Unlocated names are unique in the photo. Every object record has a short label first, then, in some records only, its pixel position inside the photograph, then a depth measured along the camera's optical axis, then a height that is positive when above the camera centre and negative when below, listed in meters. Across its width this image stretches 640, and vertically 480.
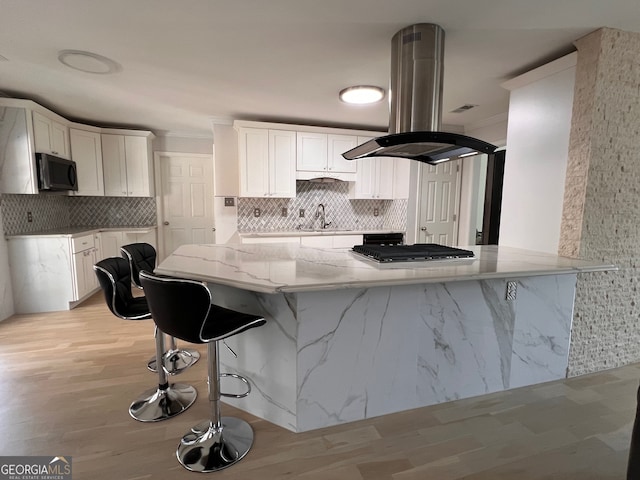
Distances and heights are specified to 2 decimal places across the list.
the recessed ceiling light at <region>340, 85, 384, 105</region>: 3.02 +1.10
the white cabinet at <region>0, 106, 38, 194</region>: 3.39 +0.55
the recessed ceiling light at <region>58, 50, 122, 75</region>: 2.42 +1.14
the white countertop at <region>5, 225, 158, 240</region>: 3.60 -0.33
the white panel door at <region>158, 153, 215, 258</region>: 5.23 +0.12
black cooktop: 2.07 -0.30
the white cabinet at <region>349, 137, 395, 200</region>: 4.69 +0.42
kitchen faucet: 4.90 -0.10
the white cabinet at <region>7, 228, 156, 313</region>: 3.57 -0.77
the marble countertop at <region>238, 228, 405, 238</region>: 4.26 -0.35
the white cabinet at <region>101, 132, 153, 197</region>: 4.66 +0.60
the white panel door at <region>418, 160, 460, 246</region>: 4.74 +0.10
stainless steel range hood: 2.03 +0.76
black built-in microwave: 3.56 +0.38
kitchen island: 1.76 -0.75
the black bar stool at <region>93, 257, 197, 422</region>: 1.93 -0.85
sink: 4.75 -0.33
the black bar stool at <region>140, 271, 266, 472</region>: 1.42 -0.59
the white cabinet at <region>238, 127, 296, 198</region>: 4.12 +0.59
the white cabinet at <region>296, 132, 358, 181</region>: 4.34 +0.72
